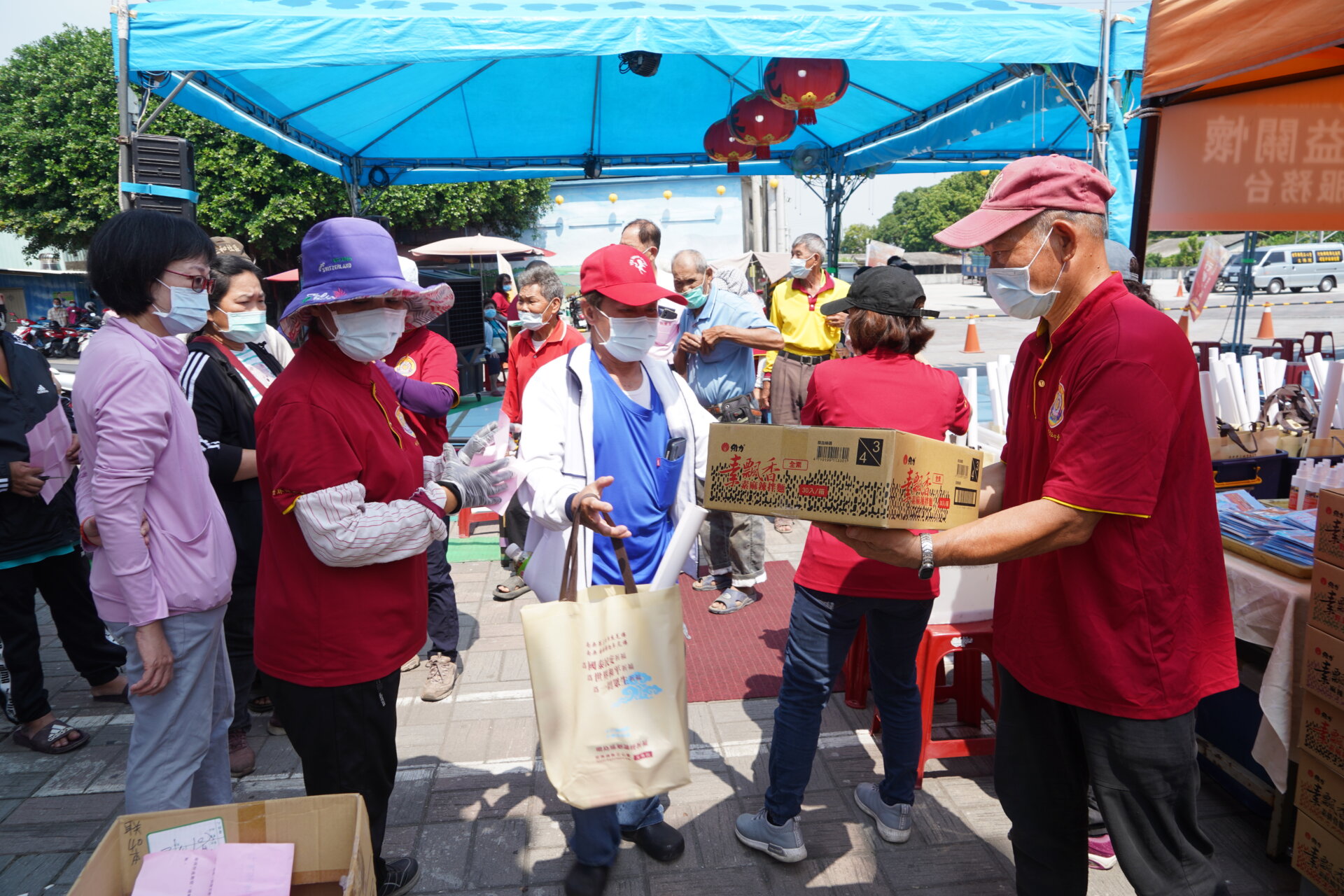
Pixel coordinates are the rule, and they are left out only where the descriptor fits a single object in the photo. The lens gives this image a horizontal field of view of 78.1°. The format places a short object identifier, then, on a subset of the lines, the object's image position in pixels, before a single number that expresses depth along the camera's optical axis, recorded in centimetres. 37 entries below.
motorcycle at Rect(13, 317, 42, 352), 2350
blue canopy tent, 484
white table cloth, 252
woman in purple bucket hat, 202
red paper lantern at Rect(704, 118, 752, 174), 764
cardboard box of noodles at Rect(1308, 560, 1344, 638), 230
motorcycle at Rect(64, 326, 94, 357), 2580
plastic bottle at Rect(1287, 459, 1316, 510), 338
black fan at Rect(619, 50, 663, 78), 605
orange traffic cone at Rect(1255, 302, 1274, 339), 1709
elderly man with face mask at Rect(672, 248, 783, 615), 504
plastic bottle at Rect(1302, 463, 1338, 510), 331
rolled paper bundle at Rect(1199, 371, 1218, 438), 393
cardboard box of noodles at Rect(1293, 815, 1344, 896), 227
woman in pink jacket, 224
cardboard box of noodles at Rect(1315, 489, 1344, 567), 232
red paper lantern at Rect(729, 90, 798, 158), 696
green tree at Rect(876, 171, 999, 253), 7219
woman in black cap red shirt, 263
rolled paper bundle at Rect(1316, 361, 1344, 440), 385
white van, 2880
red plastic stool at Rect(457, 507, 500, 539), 657
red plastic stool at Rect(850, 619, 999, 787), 324
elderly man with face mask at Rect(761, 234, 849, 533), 588
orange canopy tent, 385
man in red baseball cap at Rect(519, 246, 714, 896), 244
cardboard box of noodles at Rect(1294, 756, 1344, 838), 228
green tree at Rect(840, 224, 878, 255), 8775
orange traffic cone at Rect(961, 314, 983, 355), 1789
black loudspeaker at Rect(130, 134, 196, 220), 461
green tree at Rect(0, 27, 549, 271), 2109
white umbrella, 1346
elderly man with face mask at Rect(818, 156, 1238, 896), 168
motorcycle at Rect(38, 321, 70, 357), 2541
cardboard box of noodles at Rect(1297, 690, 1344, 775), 228
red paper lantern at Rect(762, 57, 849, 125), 596
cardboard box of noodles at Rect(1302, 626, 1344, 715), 228
